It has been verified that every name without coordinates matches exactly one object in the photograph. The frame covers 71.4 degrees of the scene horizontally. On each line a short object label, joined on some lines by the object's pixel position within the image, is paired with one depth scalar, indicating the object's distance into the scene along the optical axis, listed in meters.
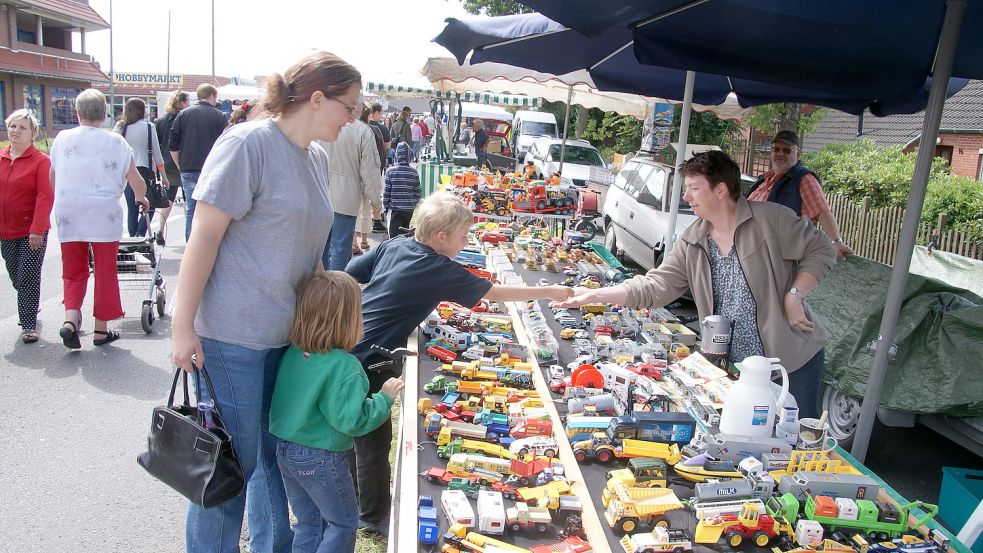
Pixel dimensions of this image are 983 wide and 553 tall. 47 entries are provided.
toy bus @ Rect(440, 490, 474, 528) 1.96
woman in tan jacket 3.08
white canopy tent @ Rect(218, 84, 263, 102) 25.08
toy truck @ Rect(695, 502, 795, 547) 1.92
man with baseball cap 5.38
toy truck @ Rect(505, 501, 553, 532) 1.98
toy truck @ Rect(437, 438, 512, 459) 2.38
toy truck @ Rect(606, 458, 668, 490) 2.12
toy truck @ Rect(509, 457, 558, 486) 2.23
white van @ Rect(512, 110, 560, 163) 24.19
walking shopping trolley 5.89
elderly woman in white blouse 5.10
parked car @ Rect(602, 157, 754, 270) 9.11
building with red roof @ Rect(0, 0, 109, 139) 30.89
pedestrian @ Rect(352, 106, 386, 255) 9.30
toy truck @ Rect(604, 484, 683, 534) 1.94
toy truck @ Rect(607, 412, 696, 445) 2.38
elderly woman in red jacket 5.23
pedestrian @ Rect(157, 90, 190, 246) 7.96
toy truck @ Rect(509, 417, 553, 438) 2.53
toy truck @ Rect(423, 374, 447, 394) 2.92
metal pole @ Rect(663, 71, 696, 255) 5.52
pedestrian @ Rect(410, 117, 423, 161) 25.28
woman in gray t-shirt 2.09
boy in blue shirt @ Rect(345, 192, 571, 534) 2.99
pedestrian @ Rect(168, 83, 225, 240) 7.58
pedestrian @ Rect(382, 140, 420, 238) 8.72
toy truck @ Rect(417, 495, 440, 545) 1.91
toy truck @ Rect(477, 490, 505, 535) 1.95
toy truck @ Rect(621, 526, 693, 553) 1.84
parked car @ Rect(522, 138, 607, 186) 17.22
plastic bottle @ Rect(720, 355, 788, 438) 2.24
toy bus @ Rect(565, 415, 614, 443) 2.43
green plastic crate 3.33
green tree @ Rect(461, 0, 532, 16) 32.96
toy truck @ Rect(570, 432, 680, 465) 2.31
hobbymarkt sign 52.00
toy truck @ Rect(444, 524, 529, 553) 1.87
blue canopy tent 3.10
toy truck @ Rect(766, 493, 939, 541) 1.99
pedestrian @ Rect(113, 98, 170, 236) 7.65
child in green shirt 2.29
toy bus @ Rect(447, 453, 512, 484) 2.25
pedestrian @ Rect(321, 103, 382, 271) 7.09
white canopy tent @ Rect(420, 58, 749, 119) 8.71
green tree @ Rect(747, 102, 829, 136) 12.87
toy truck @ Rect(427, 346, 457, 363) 3.32
